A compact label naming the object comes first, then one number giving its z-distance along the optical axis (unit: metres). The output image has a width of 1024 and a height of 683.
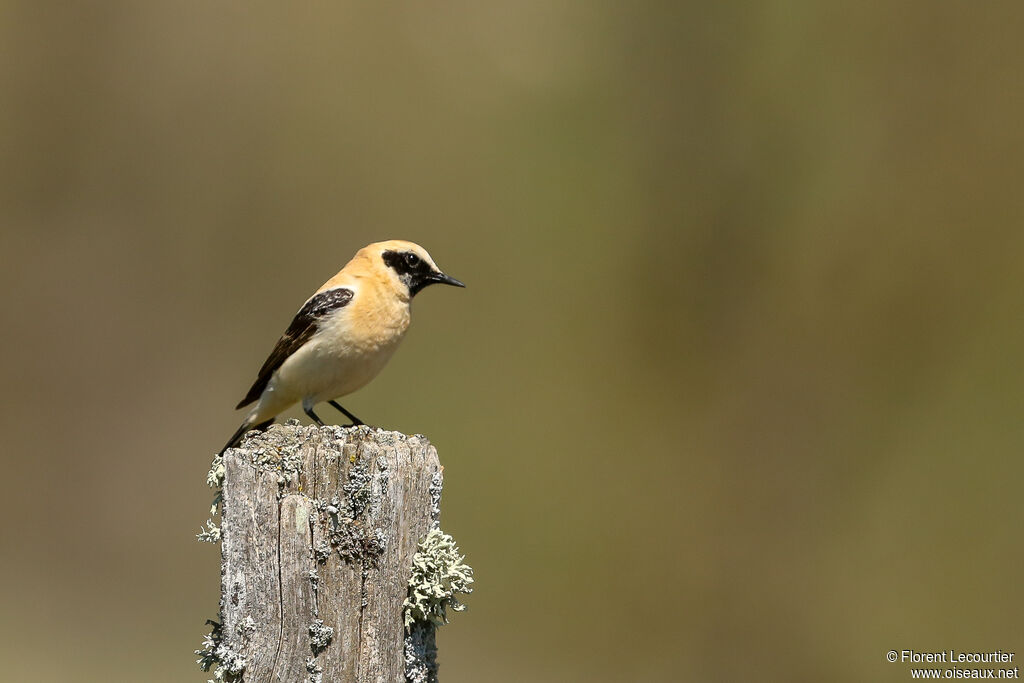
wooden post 6.27
